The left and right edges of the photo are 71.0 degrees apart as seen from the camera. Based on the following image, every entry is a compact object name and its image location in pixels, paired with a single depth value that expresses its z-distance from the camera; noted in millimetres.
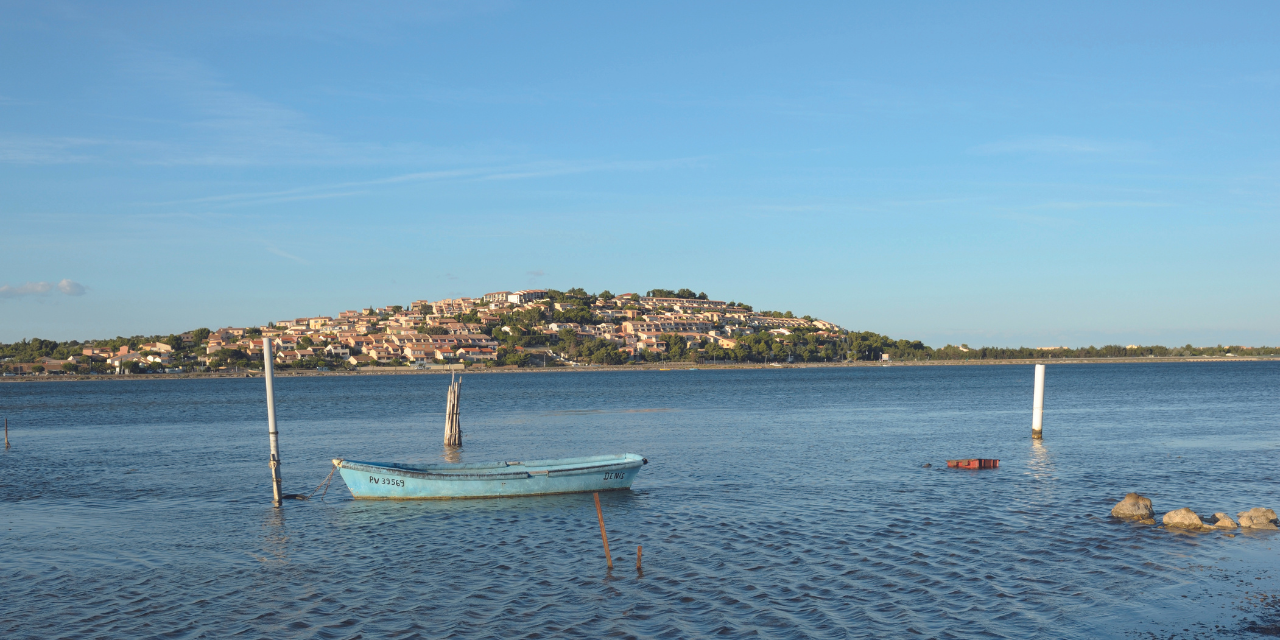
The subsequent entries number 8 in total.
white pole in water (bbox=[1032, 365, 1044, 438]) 36375
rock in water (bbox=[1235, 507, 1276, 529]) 17266
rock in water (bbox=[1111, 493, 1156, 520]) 18484
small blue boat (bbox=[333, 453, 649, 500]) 22469
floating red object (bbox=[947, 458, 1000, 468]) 27469
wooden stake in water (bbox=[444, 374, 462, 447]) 37500
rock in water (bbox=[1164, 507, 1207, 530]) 17469
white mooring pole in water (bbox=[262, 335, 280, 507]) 21703
